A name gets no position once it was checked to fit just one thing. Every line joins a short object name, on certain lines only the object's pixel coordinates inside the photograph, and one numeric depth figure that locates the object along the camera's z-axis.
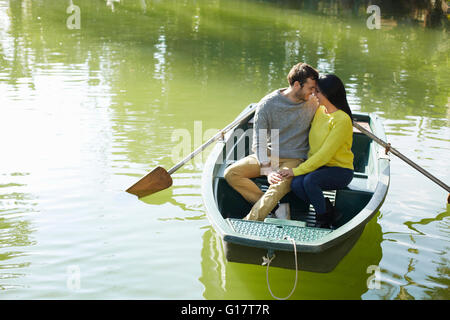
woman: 8.90
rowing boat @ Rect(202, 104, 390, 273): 7.63
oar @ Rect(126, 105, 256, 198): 11.56
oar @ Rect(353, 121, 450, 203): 10.71
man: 9.39
